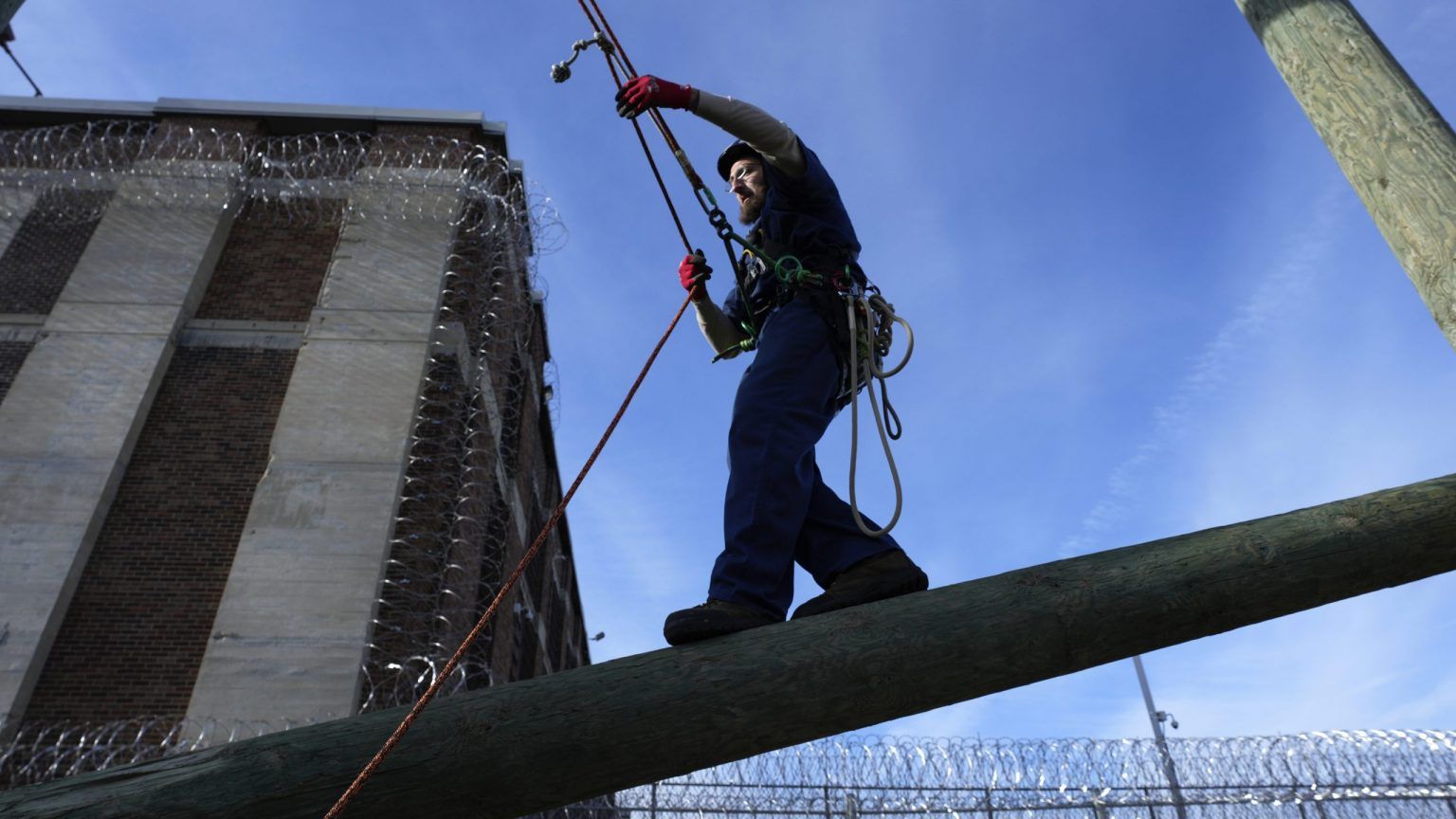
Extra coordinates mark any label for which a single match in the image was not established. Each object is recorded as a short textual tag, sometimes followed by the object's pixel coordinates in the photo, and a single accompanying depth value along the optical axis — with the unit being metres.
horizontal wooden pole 1.55
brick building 9.34
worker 2.42
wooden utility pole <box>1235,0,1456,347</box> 2.51
